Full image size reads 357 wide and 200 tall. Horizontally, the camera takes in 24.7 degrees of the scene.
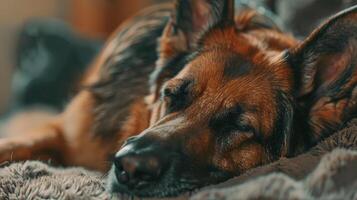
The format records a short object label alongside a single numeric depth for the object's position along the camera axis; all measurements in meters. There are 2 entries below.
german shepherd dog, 0.72
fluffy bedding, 0.62
